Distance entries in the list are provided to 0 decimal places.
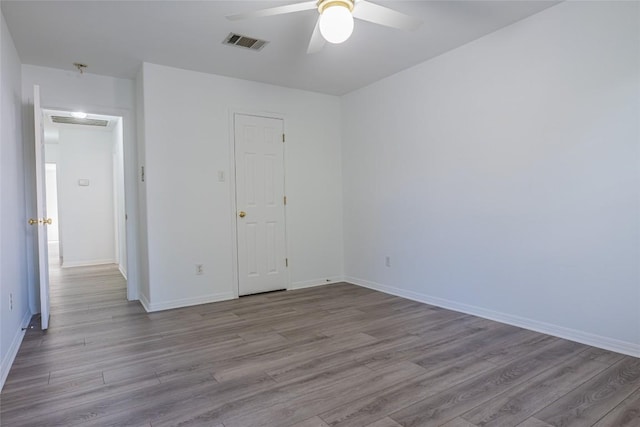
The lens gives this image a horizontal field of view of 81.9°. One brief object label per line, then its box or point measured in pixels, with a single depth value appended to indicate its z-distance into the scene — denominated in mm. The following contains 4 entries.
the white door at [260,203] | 4453
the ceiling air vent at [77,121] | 6348
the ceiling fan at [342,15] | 2160
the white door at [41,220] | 3262
